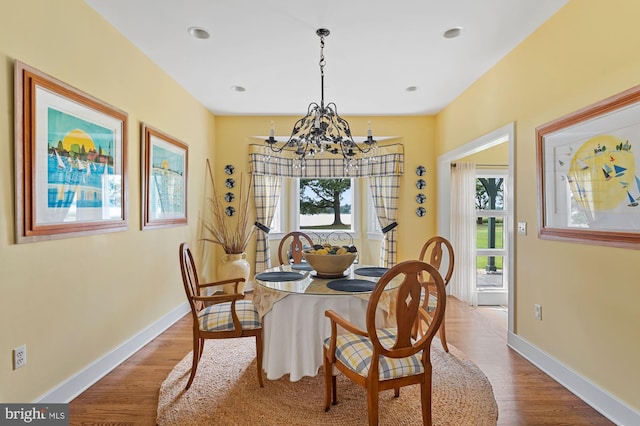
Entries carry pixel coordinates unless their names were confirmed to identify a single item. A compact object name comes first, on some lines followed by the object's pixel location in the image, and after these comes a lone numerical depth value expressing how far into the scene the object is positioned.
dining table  2.21
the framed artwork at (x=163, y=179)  3.21
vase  4.57
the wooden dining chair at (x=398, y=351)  1.68
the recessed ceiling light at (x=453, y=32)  2.72
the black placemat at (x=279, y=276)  2.57
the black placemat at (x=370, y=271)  2.76
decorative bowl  2.56
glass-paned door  4.75
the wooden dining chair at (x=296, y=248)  3.67
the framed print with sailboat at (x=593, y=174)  1.94
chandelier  2.55
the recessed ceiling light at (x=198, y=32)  2.73
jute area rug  2.02
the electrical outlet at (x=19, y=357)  1.86
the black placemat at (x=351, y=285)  2.25
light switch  2.97
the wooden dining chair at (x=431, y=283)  2.74
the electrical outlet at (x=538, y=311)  2.76
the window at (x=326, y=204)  5.82
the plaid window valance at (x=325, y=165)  5.17
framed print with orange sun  1.90
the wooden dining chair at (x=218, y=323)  2.33
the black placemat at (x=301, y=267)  2.99
